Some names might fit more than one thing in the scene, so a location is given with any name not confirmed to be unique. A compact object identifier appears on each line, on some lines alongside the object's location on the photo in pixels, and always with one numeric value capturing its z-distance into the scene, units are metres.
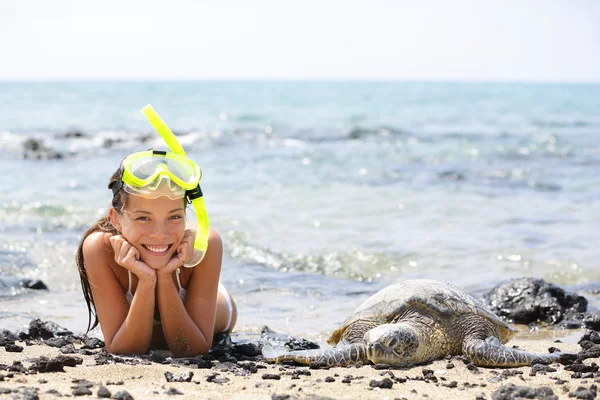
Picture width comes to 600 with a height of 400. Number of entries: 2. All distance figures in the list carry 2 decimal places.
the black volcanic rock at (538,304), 6.51
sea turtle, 4.59
